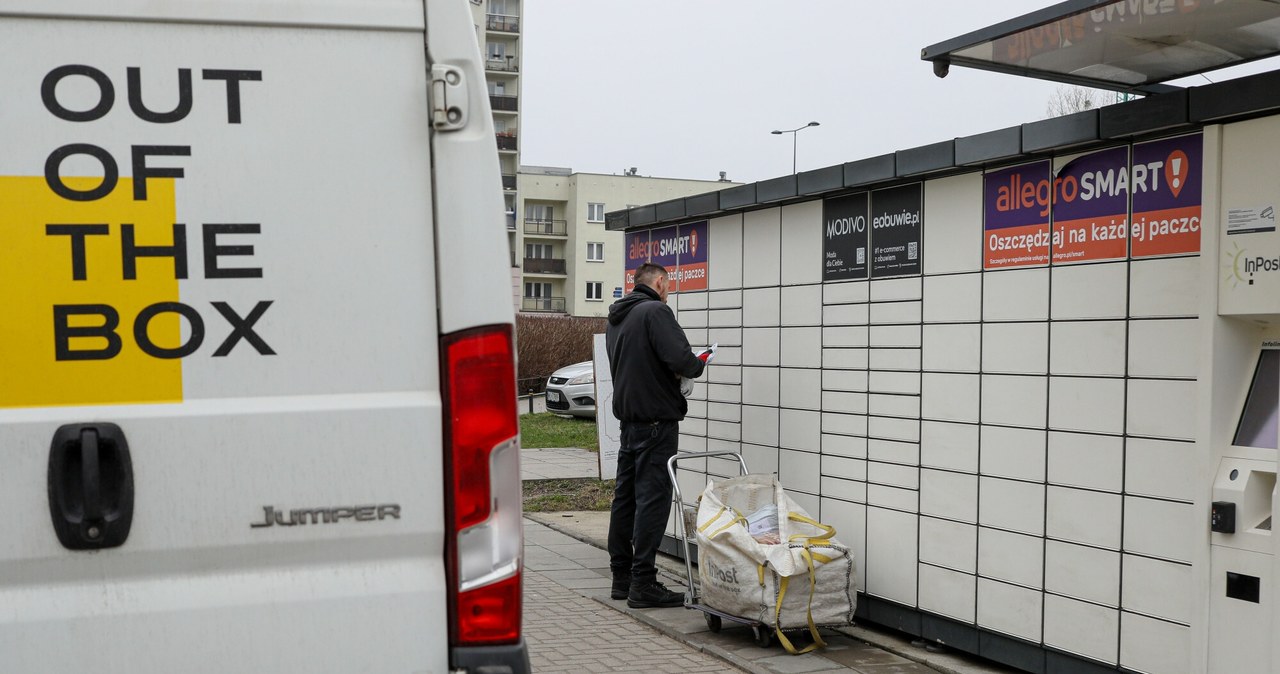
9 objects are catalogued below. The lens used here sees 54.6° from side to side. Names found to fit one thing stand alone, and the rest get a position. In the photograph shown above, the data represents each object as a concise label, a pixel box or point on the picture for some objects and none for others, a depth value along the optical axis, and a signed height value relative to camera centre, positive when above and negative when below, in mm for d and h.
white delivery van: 2363 -107
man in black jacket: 7180 -730
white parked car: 23625 -2025
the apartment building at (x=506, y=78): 74375 +12753
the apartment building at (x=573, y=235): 78750 +3378
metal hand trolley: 6254 -1688
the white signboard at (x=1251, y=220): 4434 +224
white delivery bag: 6047 -1407
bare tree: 27298 +4493
